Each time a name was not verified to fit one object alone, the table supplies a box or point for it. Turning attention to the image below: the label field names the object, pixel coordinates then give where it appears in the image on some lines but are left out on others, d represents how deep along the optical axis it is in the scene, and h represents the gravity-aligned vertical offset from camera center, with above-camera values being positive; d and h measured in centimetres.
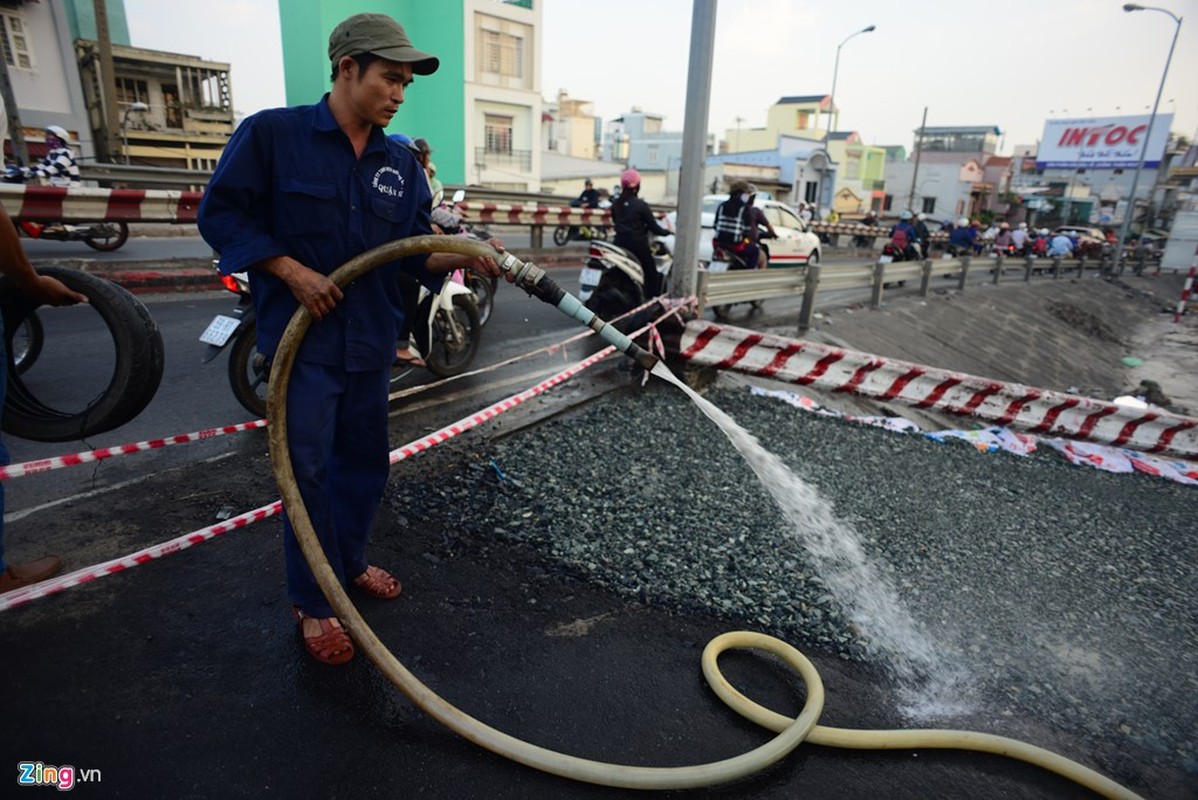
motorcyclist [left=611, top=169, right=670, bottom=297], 845 -52
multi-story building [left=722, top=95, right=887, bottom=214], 5281 +279
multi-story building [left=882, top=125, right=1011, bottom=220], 6159 +109
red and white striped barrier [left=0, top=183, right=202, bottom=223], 715 -49
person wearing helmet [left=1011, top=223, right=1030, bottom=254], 2787 -169
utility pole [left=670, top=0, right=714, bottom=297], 593 +31
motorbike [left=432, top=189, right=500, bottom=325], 792 -130
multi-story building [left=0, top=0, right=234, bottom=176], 2419 +260
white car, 1263 -97
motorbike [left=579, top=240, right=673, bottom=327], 830 -118
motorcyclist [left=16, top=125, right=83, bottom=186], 1046 -19
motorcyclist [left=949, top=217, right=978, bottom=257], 2488 -155
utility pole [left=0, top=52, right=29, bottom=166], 1232 +35
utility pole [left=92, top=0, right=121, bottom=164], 2067 +215
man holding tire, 245 -51
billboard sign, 4415 +380
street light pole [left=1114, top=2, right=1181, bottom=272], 2881 +24
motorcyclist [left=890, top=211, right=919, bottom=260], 1855 -126
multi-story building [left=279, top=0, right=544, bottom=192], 3409 +450
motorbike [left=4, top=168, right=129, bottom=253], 983 -108
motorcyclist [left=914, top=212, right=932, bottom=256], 2047 -129
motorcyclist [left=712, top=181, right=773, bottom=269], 1013 -58
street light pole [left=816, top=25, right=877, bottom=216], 3724 +652
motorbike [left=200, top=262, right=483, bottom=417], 465 -130
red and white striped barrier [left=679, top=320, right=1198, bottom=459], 634 -179
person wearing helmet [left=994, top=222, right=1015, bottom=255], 2586 -166
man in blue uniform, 227 -24
